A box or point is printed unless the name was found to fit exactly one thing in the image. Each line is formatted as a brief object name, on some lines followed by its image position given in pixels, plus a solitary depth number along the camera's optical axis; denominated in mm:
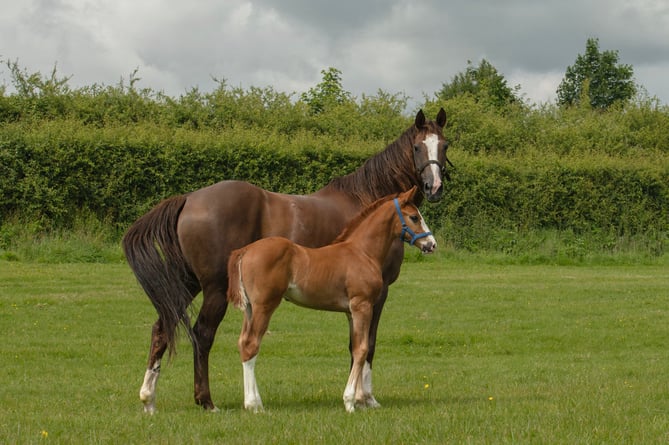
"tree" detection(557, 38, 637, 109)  63188
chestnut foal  7488
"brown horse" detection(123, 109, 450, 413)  7941
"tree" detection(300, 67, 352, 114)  35312
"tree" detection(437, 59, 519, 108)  56031
